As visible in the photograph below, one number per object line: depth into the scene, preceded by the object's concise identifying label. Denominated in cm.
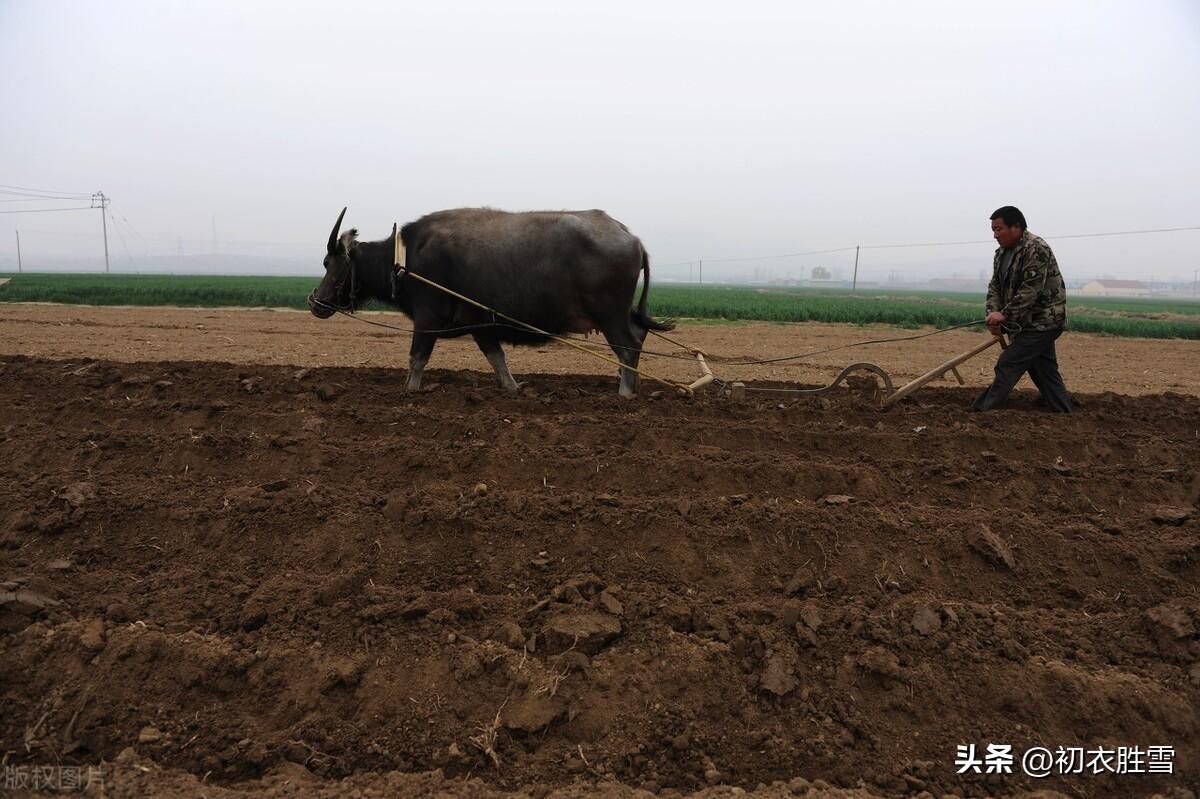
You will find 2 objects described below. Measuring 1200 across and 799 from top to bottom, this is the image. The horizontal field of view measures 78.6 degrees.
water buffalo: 791
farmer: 705
